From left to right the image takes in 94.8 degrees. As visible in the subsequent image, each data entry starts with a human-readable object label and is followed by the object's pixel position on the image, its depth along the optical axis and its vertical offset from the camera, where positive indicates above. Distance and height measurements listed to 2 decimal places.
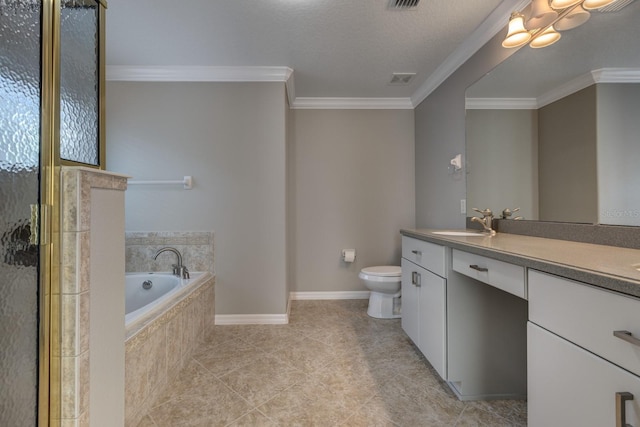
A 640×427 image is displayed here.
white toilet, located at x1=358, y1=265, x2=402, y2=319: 2.64 -0.68
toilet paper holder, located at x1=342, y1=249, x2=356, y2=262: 3.26 -0.44
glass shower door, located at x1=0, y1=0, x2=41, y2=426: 0.79 +0.04
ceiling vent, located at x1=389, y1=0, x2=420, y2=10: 1.76 +1.28
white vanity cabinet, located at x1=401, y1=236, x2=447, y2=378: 1.58 -0.50
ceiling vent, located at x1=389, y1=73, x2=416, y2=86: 2.71 +1.30
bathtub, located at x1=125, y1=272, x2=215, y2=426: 1.38 -0.68
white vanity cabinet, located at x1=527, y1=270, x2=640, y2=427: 0.63 -0.35
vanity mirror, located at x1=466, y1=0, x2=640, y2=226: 1.20 +0.45
